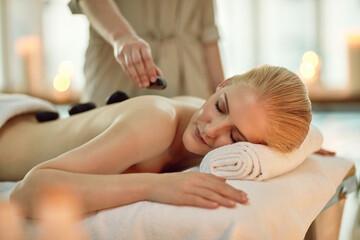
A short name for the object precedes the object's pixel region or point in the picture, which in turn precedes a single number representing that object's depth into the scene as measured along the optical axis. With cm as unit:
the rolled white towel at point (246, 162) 113
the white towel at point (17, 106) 158
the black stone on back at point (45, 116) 166
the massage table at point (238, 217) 92
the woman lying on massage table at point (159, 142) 103
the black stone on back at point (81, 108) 160
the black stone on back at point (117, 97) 152
